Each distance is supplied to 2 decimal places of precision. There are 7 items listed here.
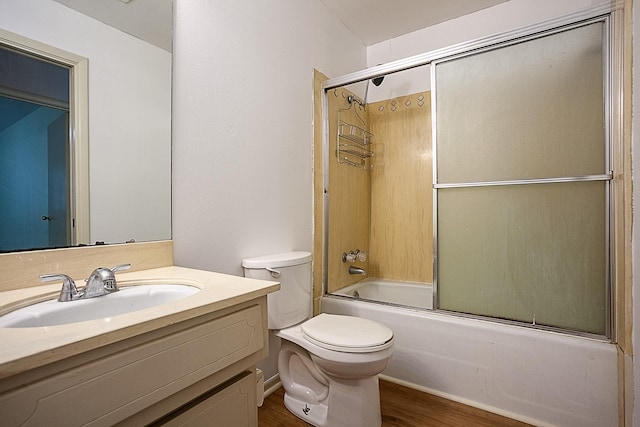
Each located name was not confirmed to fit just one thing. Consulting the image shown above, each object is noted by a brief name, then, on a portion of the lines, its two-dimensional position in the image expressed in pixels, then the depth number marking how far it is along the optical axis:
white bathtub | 1.34
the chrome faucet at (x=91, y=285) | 0.84
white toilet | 1.32
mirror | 1.02
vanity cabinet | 0.52
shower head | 2.12
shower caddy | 2.37
